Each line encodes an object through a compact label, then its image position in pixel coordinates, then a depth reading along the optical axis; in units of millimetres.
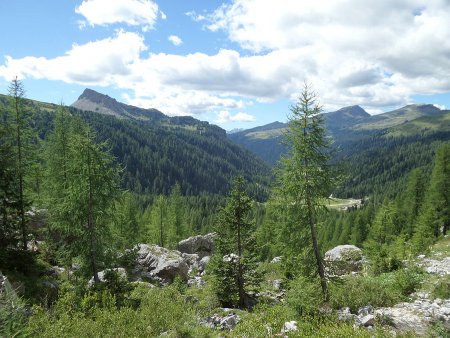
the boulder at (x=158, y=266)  31297
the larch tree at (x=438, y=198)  43625
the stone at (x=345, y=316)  13441
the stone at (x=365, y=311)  14312
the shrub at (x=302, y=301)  13984
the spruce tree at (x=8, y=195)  19934
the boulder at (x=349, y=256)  31583
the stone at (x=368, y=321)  12594
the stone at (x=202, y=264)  42266
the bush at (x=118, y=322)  11914
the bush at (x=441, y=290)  15320
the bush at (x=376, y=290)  16203
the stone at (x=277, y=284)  28997
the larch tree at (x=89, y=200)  20484
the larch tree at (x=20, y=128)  24750
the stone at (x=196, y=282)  33072
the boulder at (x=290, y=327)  11984
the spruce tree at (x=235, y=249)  22812
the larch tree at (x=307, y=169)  18969
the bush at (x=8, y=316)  7695
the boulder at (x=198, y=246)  57344
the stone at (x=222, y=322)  15055
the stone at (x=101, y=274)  20953
